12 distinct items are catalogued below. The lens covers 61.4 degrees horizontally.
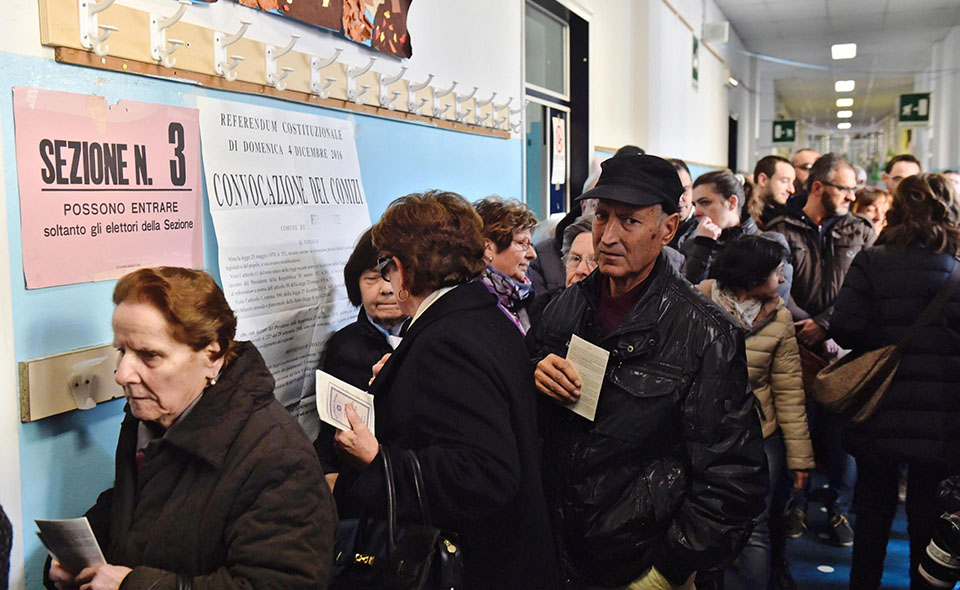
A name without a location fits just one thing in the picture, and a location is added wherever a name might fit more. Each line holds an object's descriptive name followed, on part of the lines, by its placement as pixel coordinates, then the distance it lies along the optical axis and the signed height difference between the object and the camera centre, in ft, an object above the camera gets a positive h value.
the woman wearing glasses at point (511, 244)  9.48 -0.56
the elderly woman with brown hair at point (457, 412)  5.16 -1.40
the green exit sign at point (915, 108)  43.55 +4.39
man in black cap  5.71 -1.71
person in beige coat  8.69 -1.81
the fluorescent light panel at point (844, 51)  43.06 +7.59
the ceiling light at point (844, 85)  56.58 +7.51
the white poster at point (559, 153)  18.06 +0.97
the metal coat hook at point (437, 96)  10.81 +1.37
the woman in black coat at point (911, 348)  8.53 -1.71
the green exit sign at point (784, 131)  51.34 +3.81
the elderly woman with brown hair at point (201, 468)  4.59 -1.56
